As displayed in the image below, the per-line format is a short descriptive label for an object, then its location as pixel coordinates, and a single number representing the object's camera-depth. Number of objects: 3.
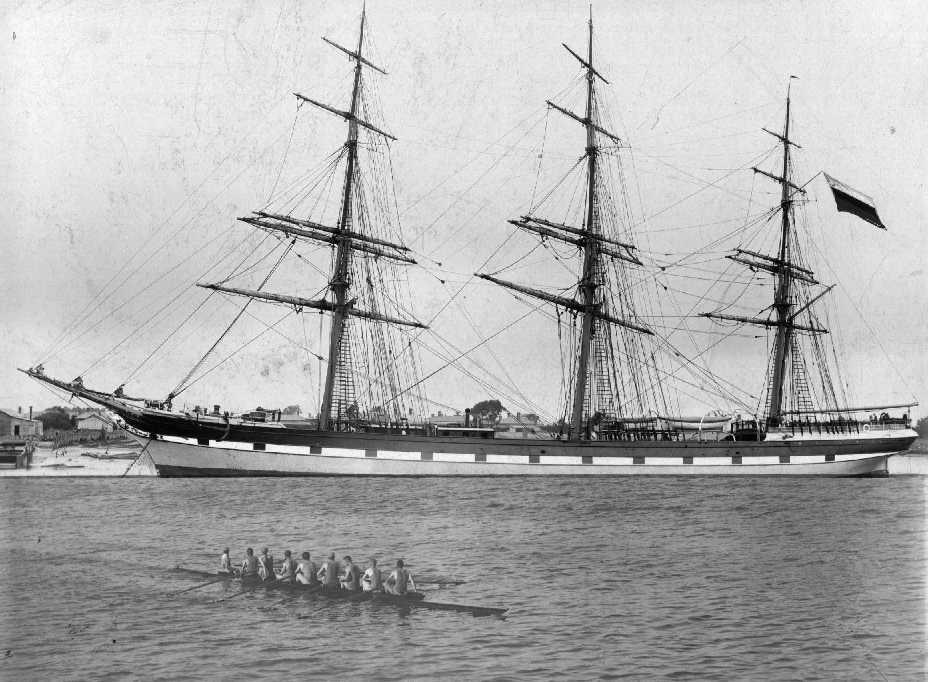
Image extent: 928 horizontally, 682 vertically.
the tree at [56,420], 101.69
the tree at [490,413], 85.26
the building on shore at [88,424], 96.37
